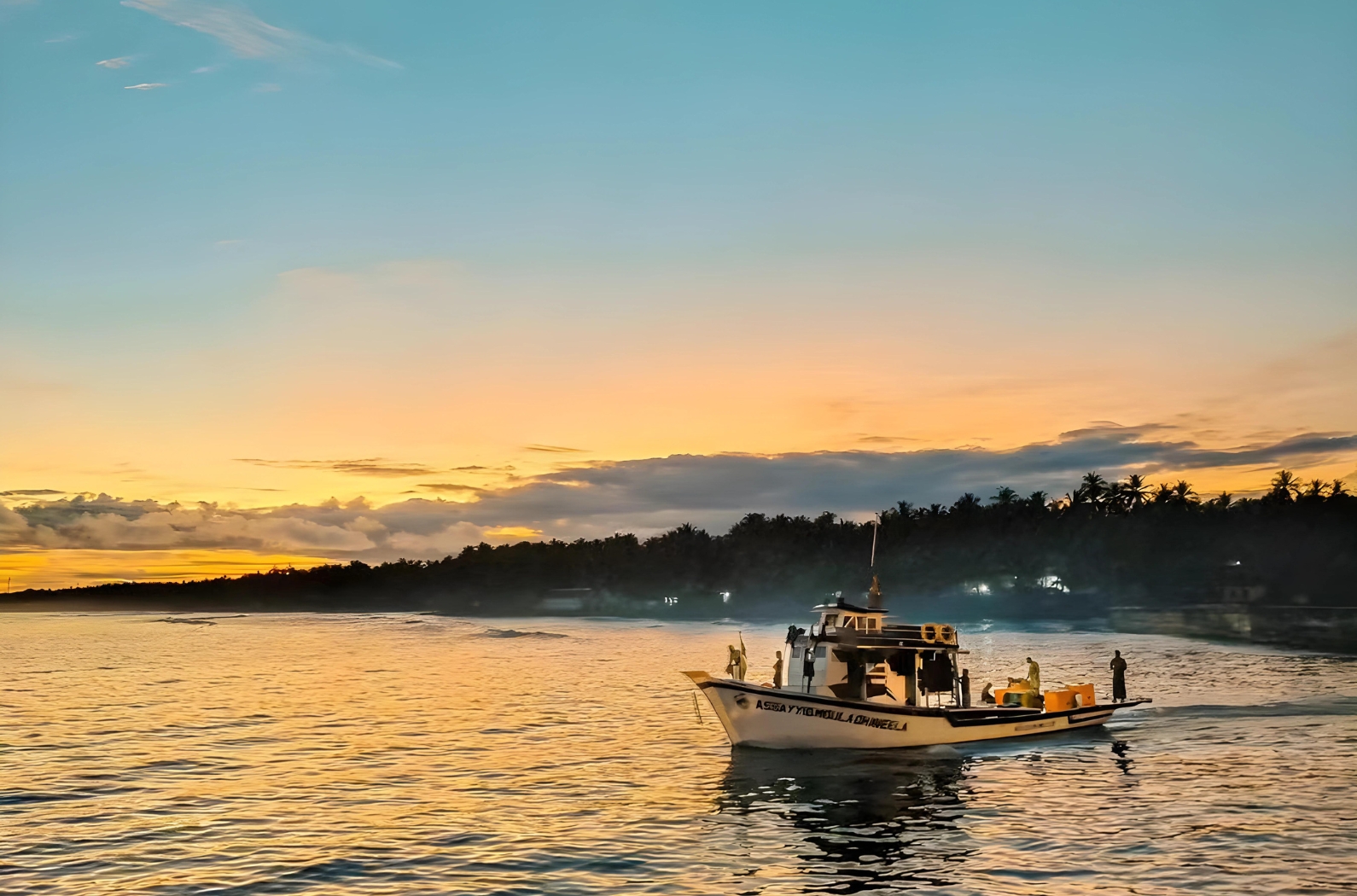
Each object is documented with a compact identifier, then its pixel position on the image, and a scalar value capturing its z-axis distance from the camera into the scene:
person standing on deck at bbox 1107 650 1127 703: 46.81
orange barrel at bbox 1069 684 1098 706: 43.62
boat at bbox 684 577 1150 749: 36.62
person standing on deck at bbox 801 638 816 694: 38.31
